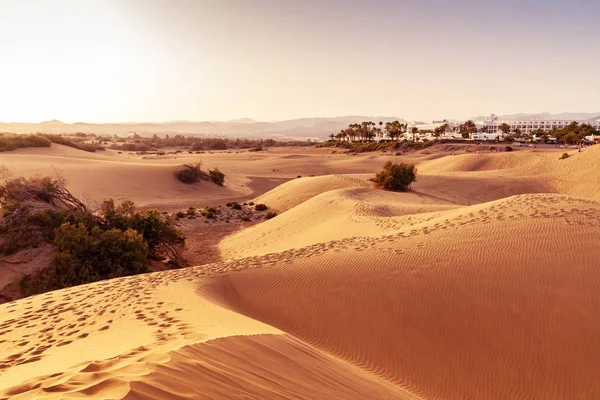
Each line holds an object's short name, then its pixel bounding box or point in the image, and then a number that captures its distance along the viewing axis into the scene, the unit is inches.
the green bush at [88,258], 462.6
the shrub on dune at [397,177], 1187.9
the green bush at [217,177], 1541.6
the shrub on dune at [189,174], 1480.7
